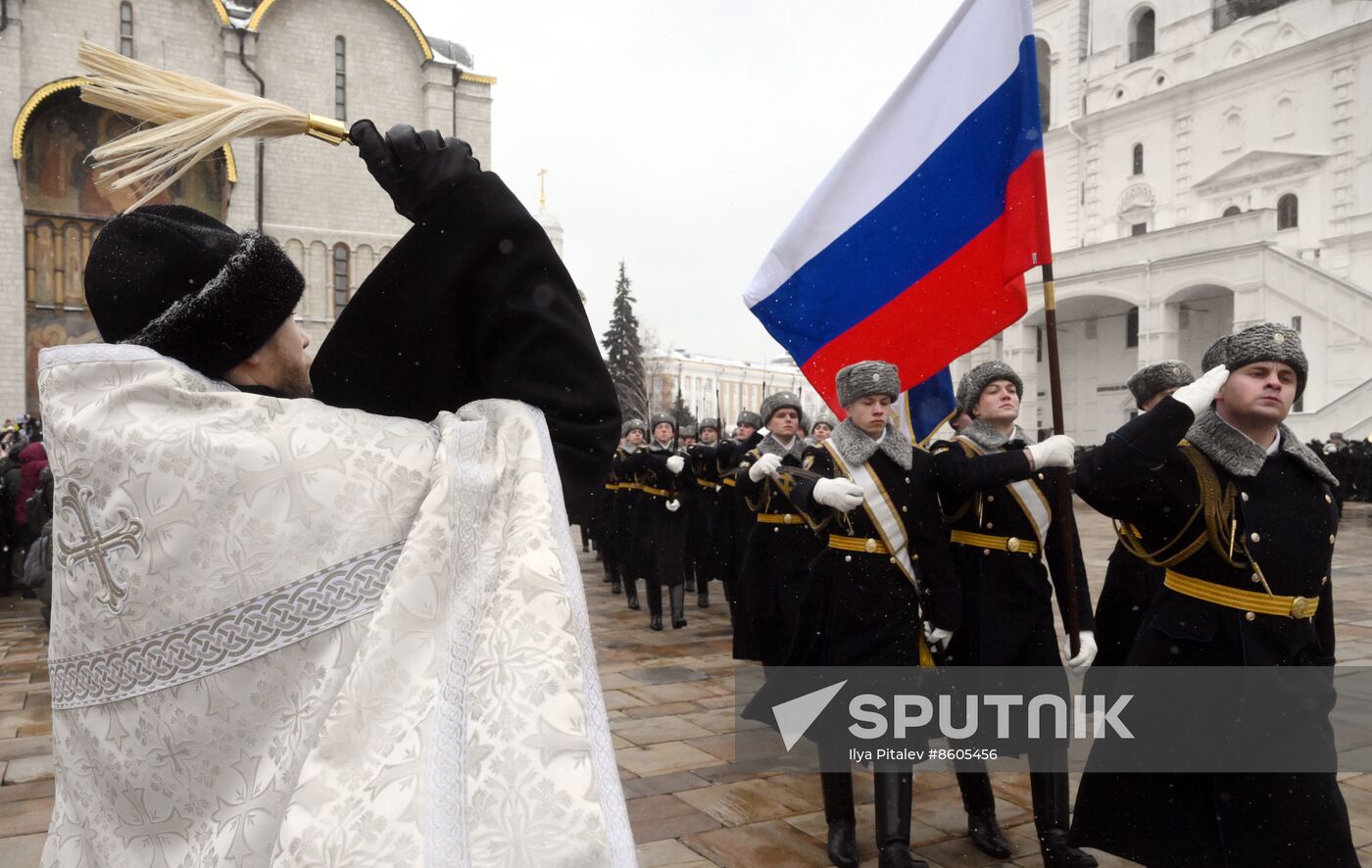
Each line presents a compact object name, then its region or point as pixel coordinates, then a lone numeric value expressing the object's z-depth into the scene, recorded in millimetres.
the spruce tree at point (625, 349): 51719
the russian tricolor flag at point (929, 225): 4023
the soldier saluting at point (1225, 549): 2953
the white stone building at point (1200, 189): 28719
